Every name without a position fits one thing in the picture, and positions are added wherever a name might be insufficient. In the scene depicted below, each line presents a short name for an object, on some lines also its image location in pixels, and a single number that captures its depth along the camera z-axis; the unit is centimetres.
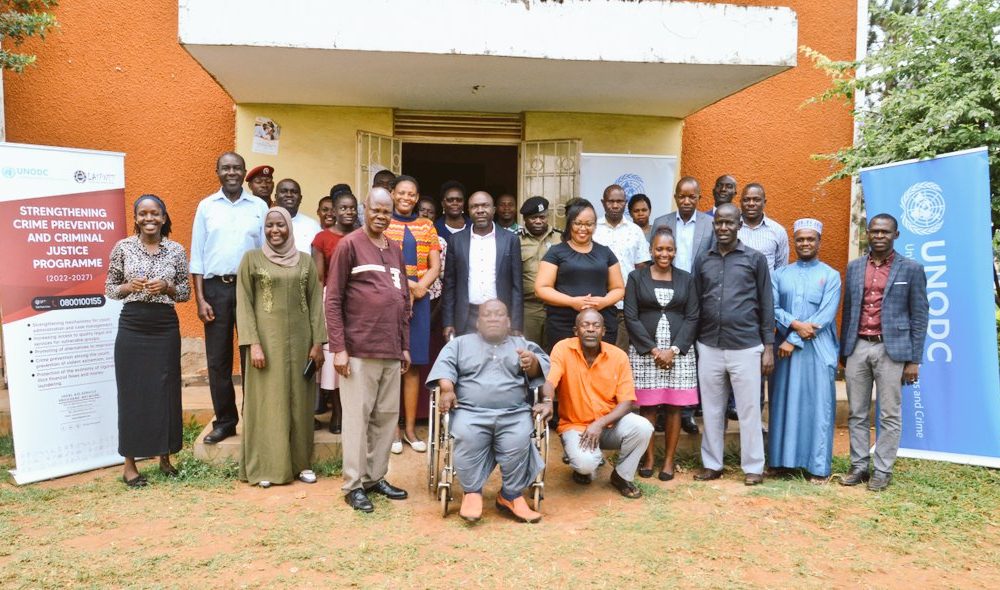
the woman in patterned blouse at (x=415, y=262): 506
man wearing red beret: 545
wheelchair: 429
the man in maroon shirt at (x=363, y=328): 434
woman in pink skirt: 493
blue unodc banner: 517
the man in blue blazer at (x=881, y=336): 476
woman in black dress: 503
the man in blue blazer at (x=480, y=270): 520
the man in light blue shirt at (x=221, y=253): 496
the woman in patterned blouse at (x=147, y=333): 459
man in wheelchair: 423
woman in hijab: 457
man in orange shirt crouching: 458
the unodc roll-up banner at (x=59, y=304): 477
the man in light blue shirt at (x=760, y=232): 556
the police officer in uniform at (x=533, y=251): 544
